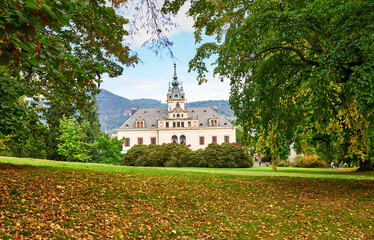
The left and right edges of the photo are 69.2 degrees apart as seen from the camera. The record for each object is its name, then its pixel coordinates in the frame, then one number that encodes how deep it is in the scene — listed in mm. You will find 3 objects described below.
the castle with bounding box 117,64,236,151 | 60475
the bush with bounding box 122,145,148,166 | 29992
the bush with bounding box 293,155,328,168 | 33916
